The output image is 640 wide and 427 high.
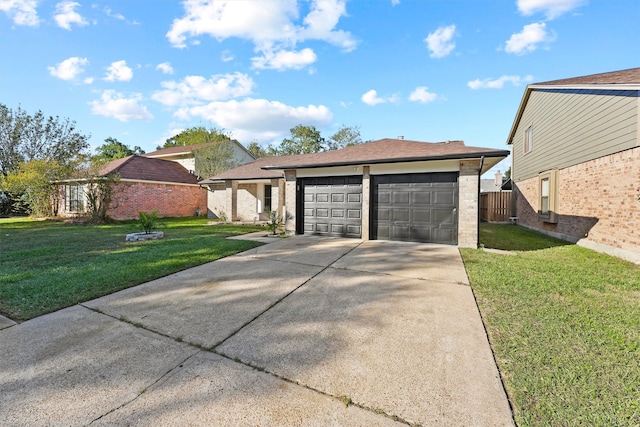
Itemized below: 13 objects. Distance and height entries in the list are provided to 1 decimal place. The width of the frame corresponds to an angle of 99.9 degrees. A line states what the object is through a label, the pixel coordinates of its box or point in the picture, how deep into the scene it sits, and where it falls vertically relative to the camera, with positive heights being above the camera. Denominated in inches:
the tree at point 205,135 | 989.2 +276.2
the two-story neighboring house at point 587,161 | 250.0 +59.1
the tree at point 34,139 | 731.4 +190.0
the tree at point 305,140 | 1429.6 +363.2
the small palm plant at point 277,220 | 399.5 -23.4
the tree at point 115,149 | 1718.8 +400.7
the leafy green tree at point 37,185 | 585.6 +48.1
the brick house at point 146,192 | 626.2 +40.7
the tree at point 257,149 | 1475.1 +325.2
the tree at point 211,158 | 895.7 +165.9
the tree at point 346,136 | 1346.0 +363.6
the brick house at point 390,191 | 302.7 +23.0
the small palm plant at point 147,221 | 353.8 -18.2
